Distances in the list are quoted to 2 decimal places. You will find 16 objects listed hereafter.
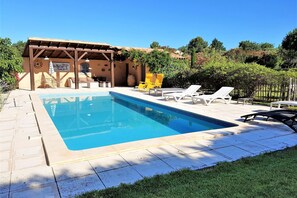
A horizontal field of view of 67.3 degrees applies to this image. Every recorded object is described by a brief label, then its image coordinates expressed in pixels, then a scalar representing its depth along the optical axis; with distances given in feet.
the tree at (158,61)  57.93
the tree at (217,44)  230.21
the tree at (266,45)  153.42
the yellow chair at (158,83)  49.06
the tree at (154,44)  157.44
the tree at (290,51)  72.84
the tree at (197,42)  198.39
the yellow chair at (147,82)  51.72
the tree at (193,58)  63.98
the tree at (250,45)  149.79
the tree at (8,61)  43.19
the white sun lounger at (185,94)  36.35
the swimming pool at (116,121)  20.40
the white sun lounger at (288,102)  23.48
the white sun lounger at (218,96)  32.09
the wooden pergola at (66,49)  50.59
